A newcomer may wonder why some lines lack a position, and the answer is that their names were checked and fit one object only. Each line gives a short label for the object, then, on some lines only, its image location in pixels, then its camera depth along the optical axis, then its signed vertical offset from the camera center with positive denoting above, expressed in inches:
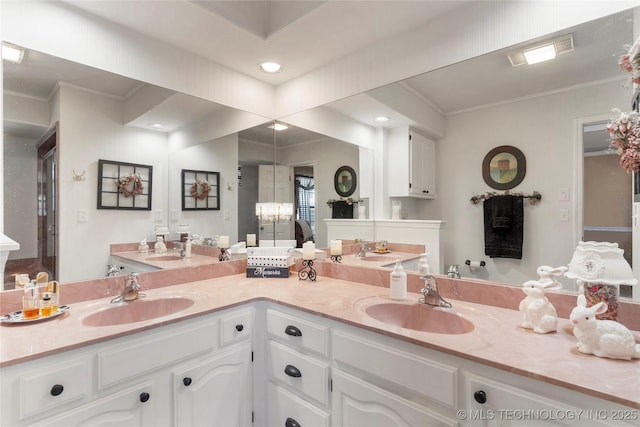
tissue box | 82.0 -11.8
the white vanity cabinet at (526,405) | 29.7 -20.2
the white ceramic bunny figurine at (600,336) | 34.2 -13.9
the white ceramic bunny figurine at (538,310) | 42.3 -13.5
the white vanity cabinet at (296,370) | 51.9 -27.9
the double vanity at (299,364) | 34.3 -20.1
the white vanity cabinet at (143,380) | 38.1 -24.1
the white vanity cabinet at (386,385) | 39.2 -24.1
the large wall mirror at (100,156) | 54.4 +13.6
